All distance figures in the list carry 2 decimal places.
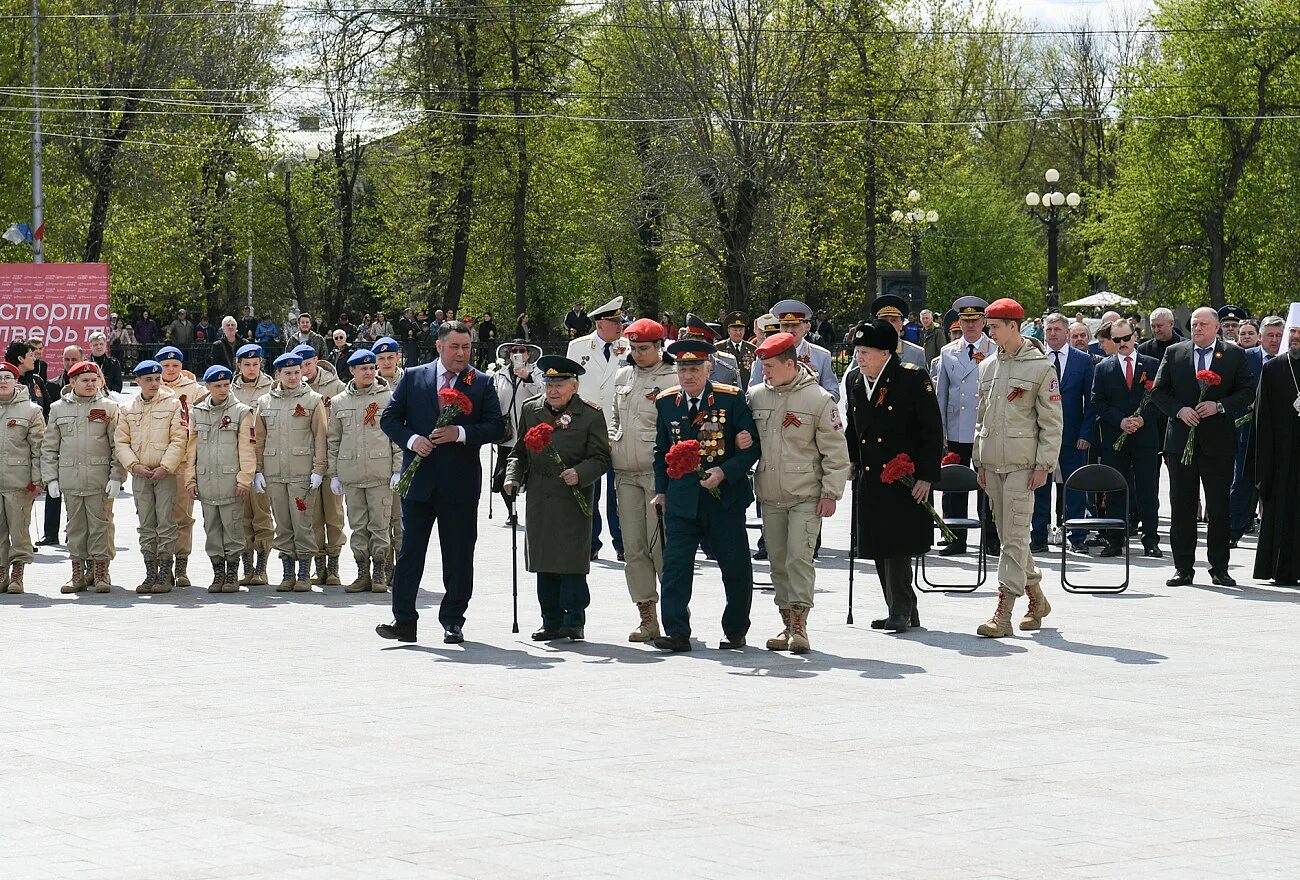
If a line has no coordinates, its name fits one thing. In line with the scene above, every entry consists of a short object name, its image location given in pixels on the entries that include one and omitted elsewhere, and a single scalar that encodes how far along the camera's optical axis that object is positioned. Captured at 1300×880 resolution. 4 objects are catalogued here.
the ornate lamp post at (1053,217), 43.34
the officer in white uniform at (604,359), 16.38
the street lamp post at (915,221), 47.03
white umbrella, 49.25
